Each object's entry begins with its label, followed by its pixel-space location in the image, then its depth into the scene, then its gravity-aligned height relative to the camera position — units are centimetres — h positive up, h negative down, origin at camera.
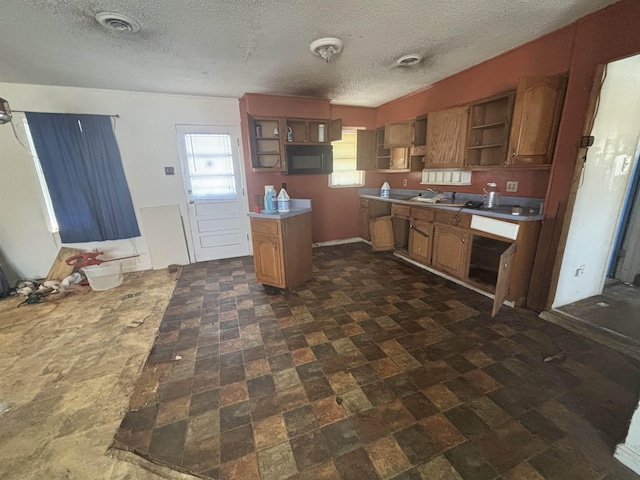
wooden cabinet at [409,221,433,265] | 353 -102
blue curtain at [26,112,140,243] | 334 +4
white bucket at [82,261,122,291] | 336 -125
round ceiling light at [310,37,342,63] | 231 +111
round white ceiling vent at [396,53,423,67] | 273 +113
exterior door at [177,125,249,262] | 408 -24
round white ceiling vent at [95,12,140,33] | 188 +114
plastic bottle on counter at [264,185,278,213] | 316 -35
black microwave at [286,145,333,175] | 423 +19
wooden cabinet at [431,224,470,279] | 304 -102
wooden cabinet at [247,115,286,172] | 393 +40
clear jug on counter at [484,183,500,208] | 303 -38
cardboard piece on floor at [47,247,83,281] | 347 -116
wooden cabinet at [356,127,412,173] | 464 +27
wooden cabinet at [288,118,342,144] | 423 +64
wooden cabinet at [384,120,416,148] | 405 +53
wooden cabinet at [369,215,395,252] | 445 -110
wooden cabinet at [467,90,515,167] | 290 +39
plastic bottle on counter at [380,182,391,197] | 482 -40
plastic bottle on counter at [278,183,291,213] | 315 -36
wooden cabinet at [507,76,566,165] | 233 +39
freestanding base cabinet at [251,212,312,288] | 303 -92
